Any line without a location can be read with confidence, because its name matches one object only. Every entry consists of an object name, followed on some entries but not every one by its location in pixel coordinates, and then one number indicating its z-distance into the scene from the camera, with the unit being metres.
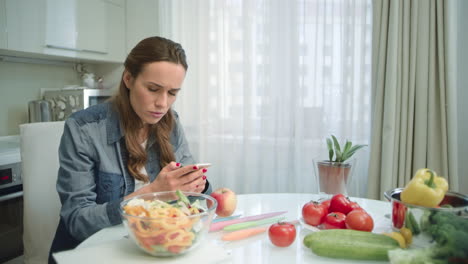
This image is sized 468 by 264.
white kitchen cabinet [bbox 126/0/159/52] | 2.88
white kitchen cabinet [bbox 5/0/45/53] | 2.15
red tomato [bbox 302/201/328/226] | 0.94
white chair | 1.26
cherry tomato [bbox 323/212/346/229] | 0.91
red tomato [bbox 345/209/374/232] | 0.88
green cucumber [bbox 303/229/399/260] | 0.75
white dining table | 0.73
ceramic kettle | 2.50
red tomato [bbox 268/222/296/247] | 0.83
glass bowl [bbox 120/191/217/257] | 0.71
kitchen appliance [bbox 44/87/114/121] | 2.59
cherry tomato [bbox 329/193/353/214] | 0.96
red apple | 1.04
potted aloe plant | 1.04
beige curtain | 1.99
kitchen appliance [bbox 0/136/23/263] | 1.88
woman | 1.02
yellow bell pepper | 0.77
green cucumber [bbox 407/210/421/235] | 0.76
